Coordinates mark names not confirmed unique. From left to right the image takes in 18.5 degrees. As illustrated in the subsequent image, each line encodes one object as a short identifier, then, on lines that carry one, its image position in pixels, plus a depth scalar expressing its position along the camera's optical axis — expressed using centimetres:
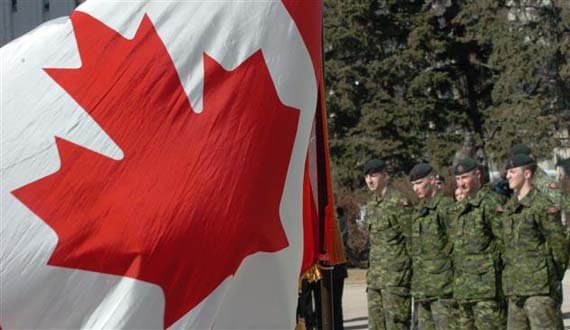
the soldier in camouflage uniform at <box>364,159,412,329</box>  1450
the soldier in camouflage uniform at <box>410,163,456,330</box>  1347
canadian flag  716
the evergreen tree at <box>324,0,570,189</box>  4844
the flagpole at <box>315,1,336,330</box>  932
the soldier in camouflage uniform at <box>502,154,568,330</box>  1146
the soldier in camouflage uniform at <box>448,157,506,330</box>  1264
